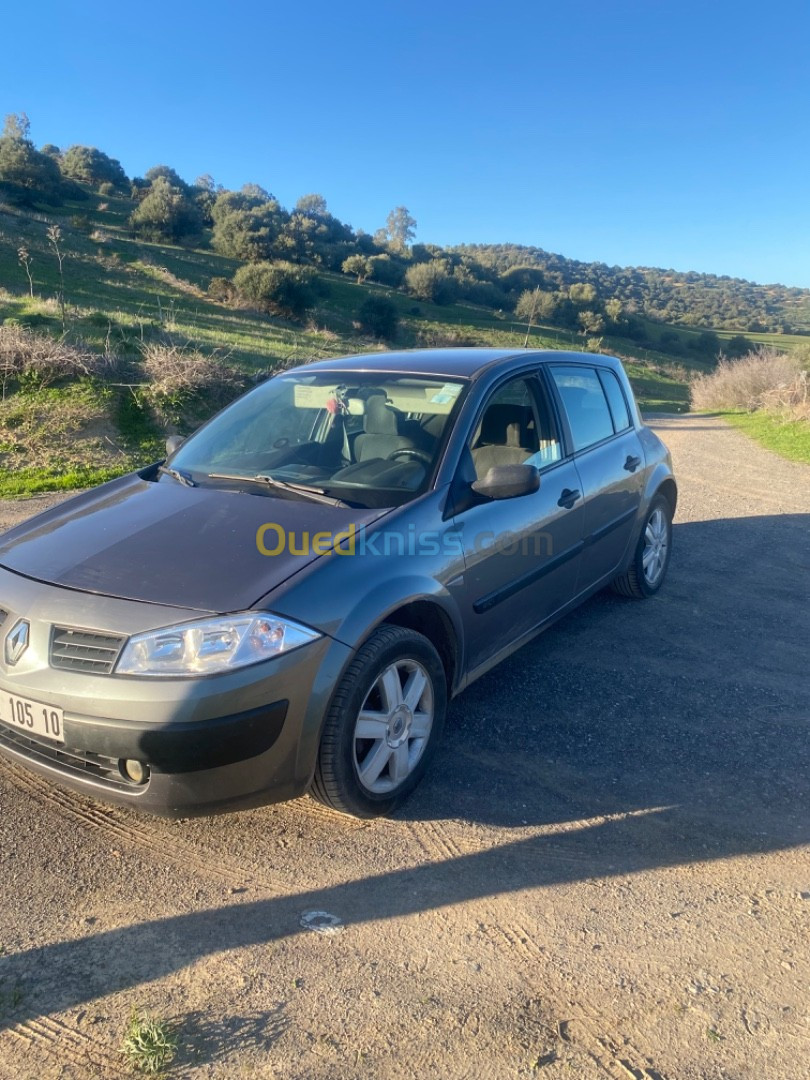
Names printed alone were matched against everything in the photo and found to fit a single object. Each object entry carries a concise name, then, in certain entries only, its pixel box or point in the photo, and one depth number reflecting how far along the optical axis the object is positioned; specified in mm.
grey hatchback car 2508
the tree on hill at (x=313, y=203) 103450
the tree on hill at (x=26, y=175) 40188
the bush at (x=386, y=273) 53012
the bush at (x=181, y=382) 10398
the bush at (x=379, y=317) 35969
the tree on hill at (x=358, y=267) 51750
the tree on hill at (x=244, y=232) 42844
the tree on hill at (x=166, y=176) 64544
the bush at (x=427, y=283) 51094
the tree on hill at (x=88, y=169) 58469
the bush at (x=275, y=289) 32688
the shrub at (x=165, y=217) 43344
